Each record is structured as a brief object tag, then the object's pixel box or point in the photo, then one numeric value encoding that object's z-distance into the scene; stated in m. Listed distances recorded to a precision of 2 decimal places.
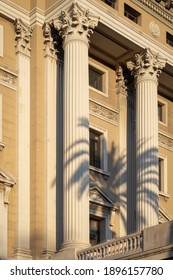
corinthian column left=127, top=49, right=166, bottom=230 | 35.75
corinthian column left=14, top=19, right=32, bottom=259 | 32.66
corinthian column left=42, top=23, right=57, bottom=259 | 33.16
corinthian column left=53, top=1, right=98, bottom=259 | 31.75
